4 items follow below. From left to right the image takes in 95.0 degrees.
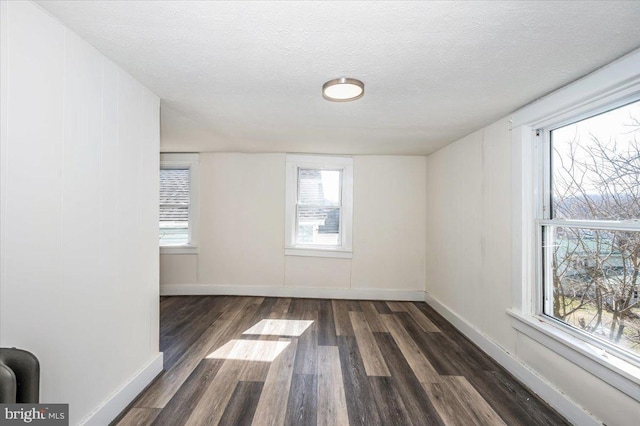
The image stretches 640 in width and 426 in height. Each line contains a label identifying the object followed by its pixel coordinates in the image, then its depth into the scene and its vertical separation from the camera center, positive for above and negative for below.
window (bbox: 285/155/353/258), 4.50 +0.13
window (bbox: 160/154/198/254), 4.52 +0.19
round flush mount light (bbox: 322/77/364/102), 1.91 +0.86
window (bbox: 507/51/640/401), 1.68 -0.04
